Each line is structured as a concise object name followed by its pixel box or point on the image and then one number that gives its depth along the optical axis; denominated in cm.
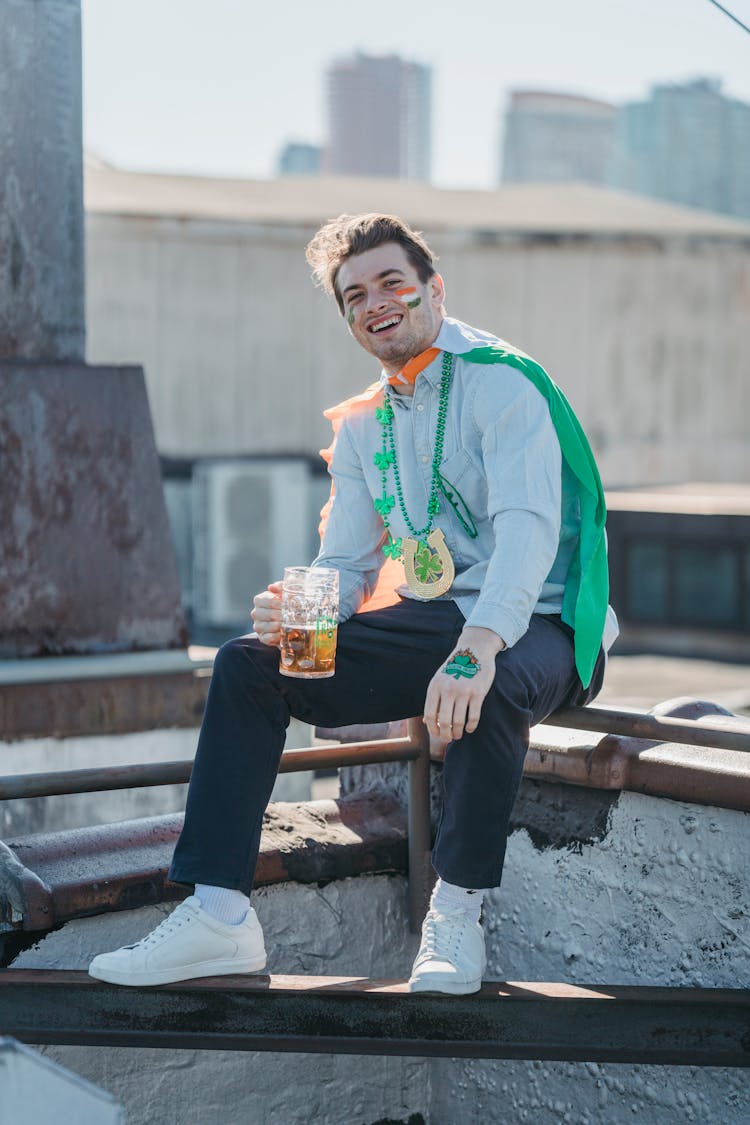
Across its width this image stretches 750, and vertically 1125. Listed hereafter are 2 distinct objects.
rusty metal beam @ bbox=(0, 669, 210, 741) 445
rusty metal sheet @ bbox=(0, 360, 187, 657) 466
